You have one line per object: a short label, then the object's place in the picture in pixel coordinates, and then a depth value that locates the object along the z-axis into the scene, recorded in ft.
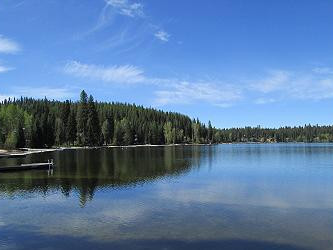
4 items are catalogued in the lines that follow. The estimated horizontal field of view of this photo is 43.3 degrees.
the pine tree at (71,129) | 600.80
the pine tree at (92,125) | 605.73
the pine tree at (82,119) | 606.55
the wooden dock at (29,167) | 222.28
